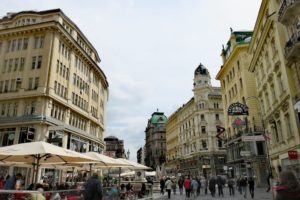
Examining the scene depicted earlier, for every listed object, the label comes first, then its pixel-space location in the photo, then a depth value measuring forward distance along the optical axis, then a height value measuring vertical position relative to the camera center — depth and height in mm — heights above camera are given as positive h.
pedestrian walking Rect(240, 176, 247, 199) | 24606 -216
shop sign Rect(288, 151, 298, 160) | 18789 +1533
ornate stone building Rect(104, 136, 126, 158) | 123375 +16717
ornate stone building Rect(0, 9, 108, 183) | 34000 +13726
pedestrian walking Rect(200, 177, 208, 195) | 37266 -201
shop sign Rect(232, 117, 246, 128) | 29281 +5852
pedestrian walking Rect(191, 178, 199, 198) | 26984 -368
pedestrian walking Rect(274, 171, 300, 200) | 4344 -144
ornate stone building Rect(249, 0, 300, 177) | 21797 +9140
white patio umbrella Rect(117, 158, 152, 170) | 21753 +1263
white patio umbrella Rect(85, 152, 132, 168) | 17488 +1338
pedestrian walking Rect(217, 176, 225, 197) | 26462 -366
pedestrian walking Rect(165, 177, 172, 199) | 25766 -516
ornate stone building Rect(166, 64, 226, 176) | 67688 +12840
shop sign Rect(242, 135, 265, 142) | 18750 +2731
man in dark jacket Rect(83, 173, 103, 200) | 8414 -195
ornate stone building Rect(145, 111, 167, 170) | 127062 +18859
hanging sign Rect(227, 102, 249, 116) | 27392 +7132
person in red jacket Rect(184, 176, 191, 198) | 25347 -372
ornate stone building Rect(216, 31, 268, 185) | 40438 +11081
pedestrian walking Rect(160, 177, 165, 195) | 31277 -402
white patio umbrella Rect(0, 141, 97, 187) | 10734 +1222
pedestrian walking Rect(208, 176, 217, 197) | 26334 -618
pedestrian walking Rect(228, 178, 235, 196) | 26639 -486
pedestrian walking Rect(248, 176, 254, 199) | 23022 -502
